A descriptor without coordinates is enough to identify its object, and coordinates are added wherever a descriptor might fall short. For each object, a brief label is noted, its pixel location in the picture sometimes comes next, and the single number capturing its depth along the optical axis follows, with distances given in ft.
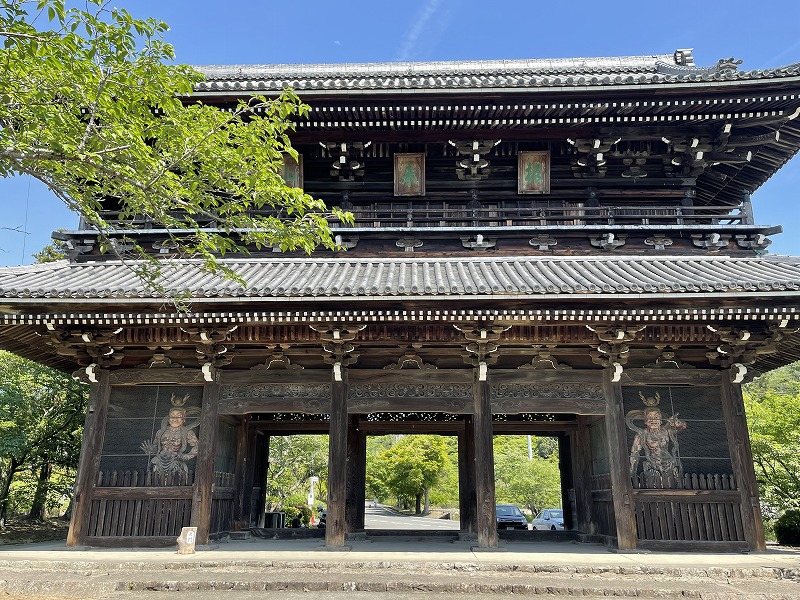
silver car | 74.49
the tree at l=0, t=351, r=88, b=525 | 48.55
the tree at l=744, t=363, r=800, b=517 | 51.57
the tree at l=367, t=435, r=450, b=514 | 103.76
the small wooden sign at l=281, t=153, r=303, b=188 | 40.52
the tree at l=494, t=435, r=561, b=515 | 104.99
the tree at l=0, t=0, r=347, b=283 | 18.61
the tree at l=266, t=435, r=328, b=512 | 88.02
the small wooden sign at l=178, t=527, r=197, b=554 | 29.27
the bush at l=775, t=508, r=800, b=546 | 41.63
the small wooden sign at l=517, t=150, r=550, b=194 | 40.04
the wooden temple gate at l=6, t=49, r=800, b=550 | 30.40
